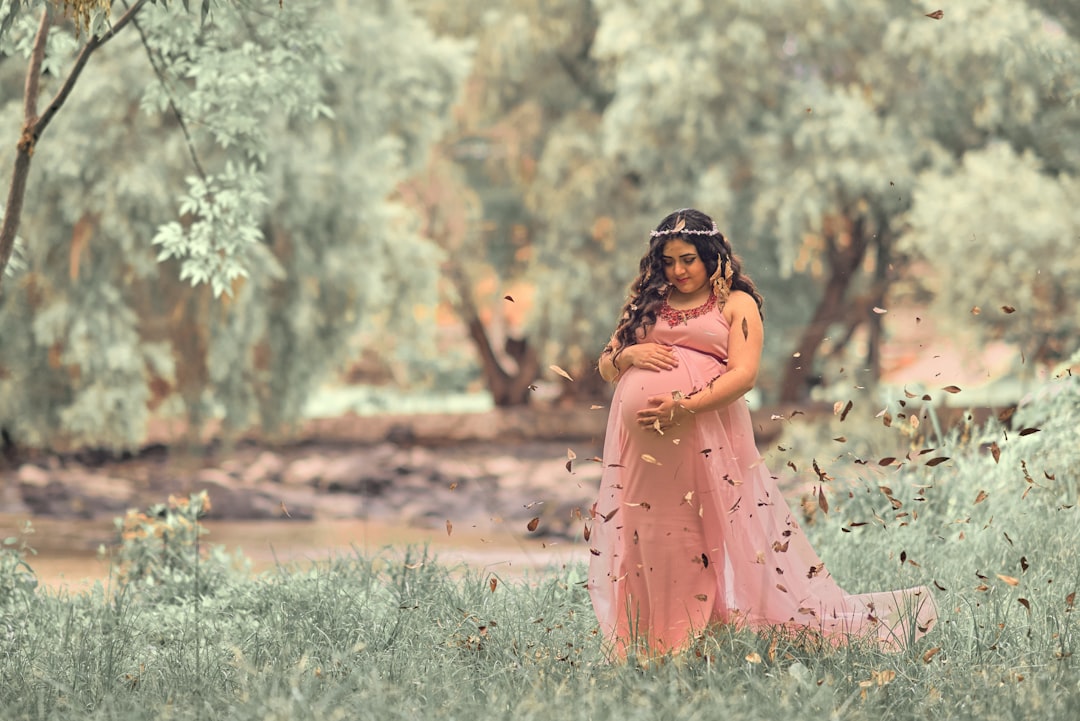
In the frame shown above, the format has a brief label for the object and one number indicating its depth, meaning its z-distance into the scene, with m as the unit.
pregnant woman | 10.77
